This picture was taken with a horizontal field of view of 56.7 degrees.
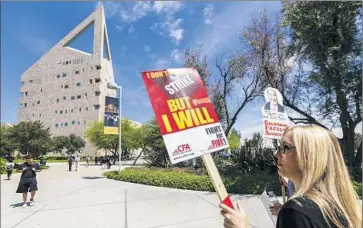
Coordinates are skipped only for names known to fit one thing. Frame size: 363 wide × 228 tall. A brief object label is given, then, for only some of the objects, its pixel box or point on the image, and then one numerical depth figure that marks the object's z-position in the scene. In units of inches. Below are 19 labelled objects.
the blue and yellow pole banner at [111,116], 662.4
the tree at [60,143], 1845.0
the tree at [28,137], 1409.9
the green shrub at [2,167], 774.1
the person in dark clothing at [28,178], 333.1
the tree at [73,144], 1959.6
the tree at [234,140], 1841.8
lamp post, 695.6
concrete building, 1516.4
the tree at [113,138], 1413.6
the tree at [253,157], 560.9
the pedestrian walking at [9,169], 663.8
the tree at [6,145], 1375.5
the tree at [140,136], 1197.0
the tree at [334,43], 484.4
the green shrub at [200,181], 427.8
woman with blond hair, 46.4
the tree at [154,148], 870.4
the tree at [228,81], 665.6
